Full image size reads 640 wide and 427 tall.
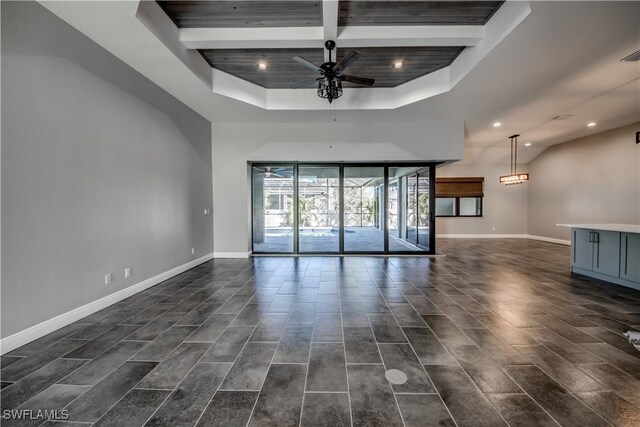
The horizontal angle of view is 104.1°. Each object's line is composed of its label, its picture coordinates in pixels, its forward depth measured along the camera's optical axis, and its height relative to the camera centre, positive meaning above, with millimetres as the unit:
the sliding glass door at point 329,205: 6570 +138
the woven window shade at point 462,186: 9602 +895
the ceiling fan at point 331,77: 3216 +1897
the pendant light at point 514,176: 7710 +1027
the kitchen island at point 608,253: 3859 -754
